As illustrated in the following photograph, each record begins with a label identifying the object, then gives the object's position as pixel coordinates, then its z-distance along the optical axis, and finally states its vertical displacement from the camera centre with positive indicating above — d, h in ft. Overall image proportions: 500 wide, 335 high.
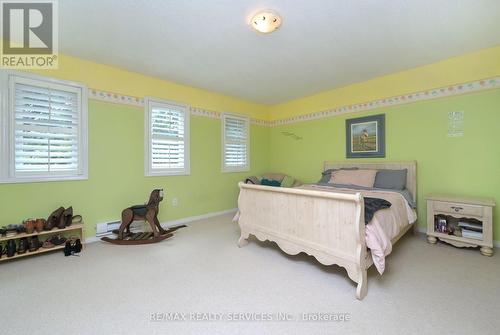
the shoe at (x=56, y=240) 8.22 -2.78
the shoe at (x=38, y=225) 7.78 -2.08
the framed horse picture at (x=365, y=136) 11.41 +1.75
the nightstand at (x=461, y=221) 7.71 -2.10
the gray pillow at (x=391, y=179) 9.87 -0.53
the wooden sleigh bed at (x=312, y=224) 5.60 -1.80
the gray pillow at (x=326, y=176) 11.79 -0.46
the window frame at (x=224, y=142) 14.29 +1.82
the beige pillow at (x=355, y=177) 10.41 -0.48
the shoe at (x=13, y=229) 7.36 -2.16
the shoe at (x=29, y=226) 7.57 -2.07
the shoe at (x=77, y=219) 8.95 -2.16
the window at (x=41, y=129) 7.72 +1.51
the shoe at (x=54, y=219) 7.96 -1.94
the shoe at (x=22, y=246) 7.57 -2.78
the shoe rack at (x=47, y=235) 7.29 -2.60
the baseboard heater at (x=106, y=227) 9.57 -2.72
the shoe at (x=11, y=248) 7.35 -2.77
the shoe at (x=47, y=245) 8.00 -2.89
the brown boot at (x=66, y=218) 8.20 -1.97
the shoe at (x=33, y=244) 7.73 -2.76
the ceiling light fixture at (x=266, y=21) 6.46 +4.57
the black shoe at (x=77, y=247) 8.25 -3.05
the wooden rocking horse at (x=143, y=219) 9.27 -2.55
